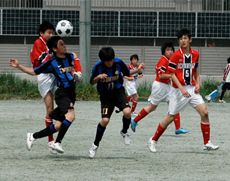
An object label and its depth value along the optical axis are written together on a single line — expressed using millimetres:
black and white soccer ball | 22297
